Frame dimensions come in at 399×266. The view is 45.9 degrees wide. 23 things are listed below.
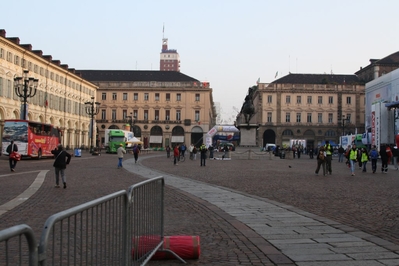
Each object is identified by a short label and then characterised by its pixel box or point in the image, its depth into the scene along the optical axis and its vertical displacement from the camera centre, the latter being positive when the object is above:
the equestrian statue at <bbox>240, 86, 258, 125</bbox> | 45.53 +3.47
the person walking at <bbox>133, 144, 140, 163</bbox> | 36.35 -0.64
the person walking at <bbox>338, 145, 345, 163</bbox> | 46.00 -0.93
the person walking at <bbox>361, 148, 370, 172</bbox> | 28.78 -0.80
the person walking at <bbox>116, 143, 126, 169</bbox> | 29.76 -0.72
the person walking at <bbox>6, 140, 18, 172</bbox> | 25.03 -0.45
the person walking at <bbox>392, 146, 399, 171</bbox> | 32.16 -0.58
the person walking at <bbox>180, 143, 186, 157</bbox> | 44.66 -0.56
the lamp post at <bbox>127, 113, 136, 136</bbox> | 95.68 +4.64
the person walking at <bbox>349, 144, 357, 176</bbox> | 24.99 -0.61
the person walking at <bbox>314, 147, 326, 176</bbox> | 24.27 -0.70
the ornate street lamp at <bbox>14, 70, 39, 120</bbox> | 35.83 +4.60
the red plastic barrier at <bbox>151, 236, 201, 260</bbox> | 6.05 -1.36
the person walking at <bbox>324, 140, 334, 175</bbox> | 24.69 -0.53
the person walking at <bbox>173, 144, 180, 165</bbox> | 35.26 -0.74
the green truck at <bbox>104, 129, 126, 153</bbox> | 67.92 +0.51
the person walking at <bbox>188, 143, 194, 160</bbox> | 47.88 -1.01
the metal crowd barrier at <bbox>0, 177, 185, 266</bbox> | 2.62 -0.69
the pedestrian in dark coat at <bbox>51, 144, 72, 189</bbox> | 16.34 -0.69
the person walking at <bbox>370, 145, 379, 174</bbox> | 28.22 -0.76
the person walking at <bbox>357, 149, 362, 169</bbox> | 31.31 -0.89
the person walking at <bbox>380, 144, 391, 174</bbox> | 28.03 -0.72
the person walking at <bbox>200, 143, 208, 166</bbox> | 33.09 -0.54
